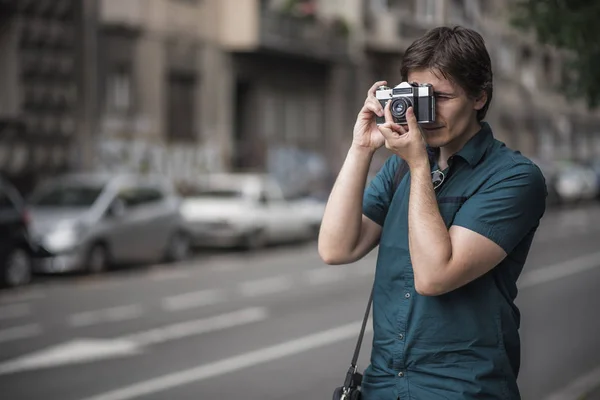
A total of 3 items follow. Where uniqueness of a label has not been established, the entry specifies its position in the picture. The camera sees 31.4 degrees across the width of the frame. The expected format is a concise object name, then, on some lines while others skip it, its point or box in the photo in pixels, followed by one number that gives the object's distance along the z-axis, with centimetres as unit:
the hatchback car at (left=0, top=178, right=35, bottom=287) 1462
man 271
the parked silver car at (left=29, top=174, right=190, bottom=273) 1596
